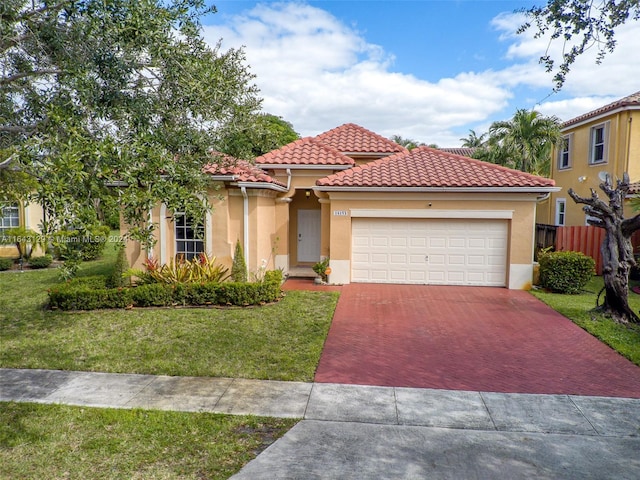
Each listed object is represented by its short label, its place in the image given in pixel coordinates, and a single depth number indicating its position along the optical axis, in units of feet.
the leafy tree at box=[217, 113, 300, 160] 29.04
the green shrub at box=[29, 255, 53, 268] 64.25
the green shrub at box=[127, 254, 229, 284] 41.47
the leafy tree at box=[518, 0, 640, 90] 21.49
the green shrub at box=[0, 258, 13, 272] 61.98
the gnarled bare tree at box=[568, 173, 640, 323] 35.58
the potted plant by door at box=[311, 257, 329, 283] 51.16
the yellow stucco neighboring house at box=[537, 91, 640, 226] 62.34
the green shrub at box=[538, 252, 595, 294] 46.14
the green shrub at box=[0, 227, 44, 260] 63.26
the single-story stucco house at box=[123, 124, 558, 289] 45.70
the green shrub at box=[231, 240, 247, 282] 42.88
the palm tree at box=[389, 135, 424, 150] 190.56
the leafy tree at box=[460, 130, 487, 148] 168.25
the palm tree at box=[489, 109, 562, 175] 74.13
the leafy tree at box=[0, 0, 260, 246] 18.08
